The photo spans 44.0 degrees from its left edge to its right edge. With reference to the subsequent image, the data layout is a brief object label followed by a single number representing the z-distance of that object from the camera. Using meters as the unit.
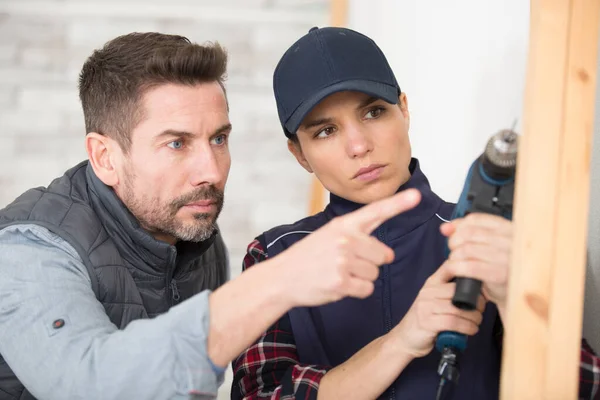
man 0.94
